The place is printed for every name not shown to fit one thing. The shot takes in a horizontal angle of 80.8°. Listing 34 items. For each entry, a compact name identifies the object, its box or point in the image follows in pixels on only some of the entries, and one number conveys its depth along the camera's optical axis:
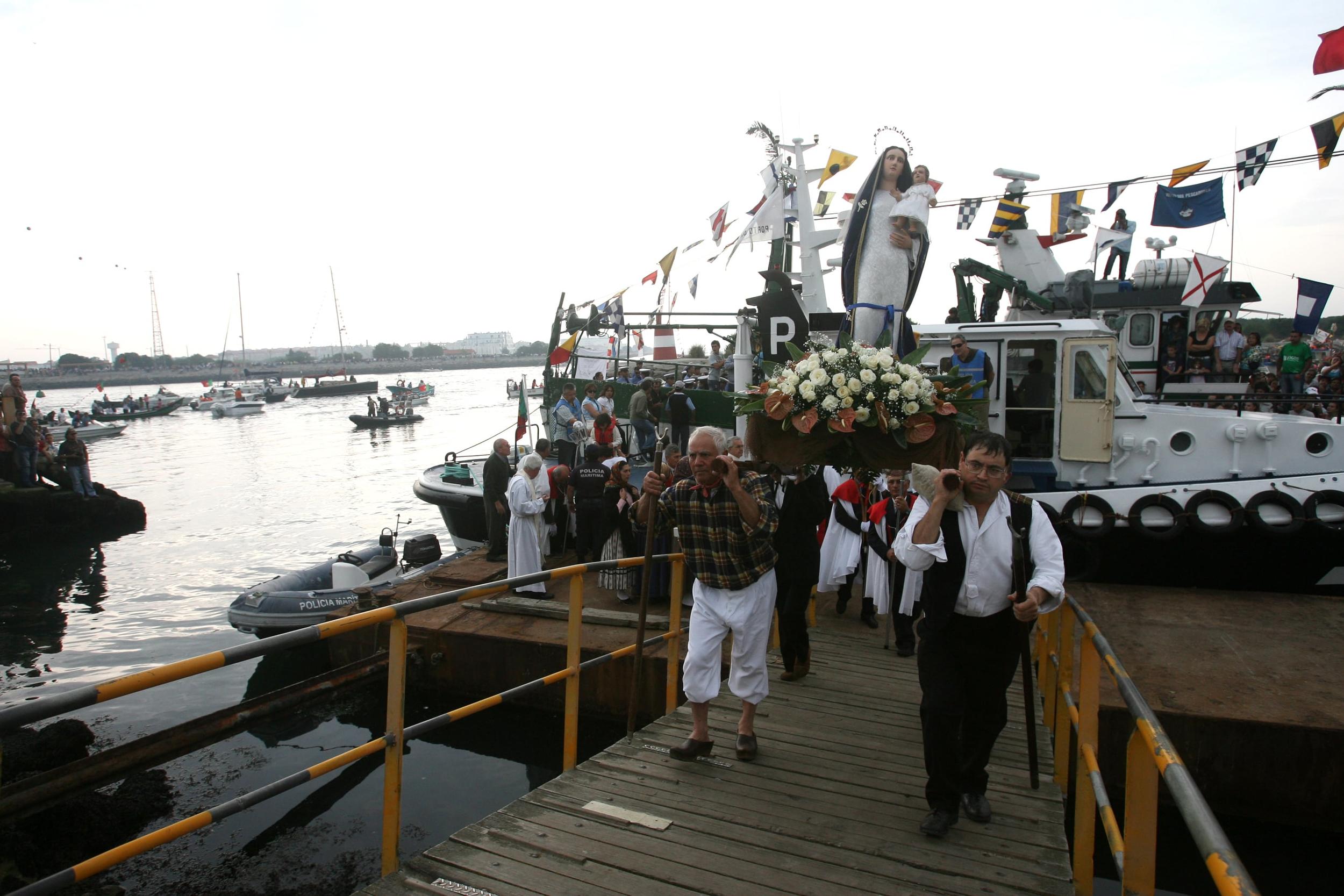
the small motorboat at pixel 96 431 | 48.06
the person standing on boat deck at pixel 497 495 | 10.48
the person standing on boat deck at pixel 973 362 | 9.23
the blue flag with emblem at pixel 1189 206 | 11.95
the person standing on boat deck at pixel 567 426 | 14.80
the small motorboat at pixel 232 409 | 67.62
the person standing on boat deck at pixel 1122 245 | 14.23
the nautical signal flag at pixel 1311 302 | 12.77
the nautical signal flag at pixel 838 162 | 12.79
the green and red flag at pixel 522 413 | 17.52
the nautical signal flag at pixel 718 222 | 15.98
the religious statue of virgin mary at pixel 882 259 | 5.83
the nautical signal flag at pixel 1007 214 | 13.19
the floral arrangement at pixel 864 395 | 4.18
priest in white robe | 9.26
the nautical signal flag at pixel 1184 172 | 11.23
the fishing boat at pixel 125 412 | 57.57
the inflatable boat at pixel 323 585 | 10.17
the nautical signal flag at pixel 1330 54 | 8.26
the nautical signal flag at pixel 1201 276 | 11.80
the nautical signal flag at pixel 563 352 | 17.95
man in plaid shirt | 4.17
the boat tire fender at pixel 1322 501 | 8.09
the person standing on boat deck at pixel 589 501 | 9.32
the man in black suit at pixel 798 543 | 5.55
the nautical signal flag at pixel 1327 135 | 9.61
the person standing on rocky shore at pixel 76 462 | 21.20
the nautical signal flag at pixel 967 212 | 13.67
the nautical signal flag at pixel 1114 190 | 12.09
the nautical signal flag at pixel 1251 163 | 10.70
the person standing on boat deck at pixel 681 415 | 14.02
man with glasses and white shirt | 3.34
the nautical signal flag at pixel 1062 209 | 13.13
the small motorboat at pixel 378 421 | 51.06
